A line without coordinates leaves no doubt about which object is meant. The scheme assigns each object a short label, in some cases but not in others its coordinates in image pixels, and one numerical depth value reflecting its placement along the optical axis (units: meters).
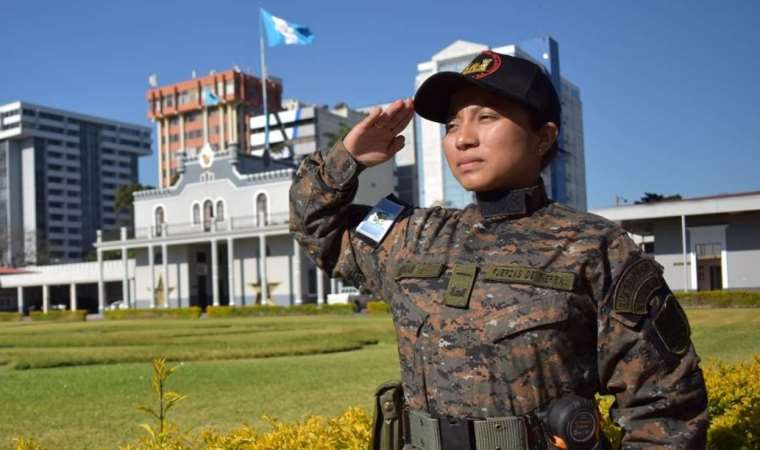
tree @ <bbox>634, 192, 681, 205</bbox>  40.72
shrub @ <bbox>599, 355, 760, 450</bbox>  4.28
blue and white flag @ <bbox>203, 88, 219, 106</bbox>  60.47
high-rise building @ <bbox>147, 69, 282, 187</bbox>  108.19
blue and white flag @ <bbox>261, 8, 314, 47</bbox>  49.06
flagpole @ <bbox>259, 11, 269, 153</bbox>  51.78
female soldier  2.03
